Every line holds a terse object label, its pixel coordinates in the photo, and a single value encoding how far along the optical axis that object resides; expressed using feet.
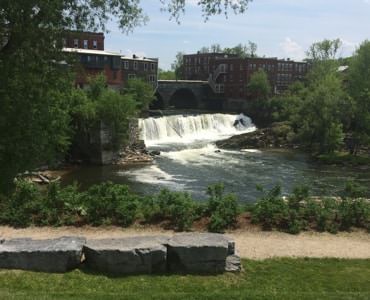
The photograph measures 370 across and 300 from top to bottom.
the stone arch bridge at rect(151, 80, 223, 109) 277.85
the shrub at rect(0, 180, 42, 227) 50.44
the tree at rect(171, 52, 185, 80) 390.42
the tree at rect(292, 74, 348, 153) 168.76
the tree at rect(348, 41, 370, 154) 171.53
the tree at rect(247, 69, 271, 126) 258.37
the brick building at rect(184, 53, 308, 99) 303.74
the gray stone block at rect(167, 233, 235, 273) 36.01
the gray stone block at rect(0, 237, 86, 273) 35.04
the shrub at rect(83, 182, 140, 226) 50.39
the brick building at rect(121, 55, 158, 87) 247.91
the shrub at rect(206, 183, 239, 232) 48.88
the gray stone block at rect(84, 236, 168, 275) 35.35
